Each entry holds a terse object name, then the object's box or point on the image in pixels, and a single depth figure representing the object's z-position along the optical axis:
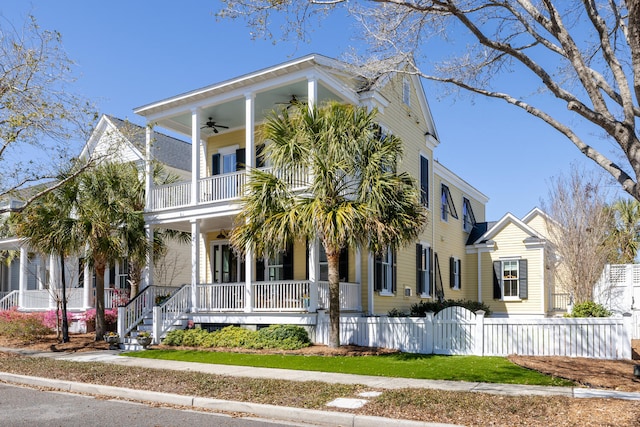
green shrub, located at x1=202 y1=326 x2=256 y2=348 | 16.06
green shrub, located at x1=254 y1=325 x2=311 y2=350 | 15.34
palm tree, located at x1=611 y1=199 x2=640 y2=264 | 29.36
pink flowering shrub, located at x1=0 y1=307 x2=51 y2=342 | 19.69
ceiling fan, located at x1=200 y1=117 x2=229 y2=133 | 21.23
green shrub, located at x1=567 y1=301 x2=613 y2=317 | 14.27
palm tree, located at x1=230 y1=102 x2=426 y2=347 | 13.40
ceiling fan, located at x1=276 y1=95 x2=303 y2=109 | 18.91
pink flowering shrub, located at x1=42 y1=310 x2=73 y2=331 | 21.77
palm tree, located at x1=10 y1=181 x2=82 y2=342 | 17.64
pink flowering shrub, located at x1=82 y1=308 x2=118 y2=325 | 20.88
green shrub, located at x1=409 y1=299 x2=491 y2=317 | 20.73
